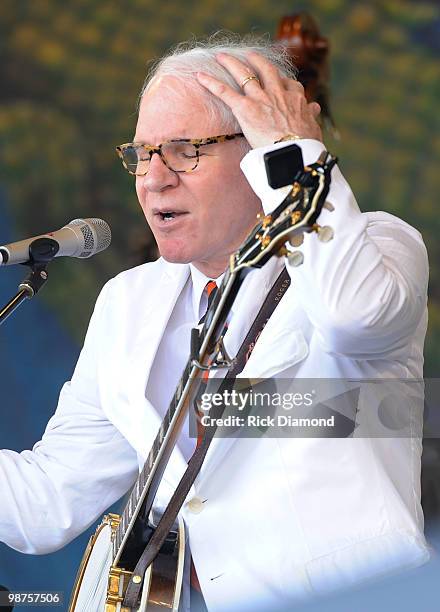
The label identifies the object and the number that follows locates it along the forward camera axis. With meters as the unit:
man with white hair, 3.73
